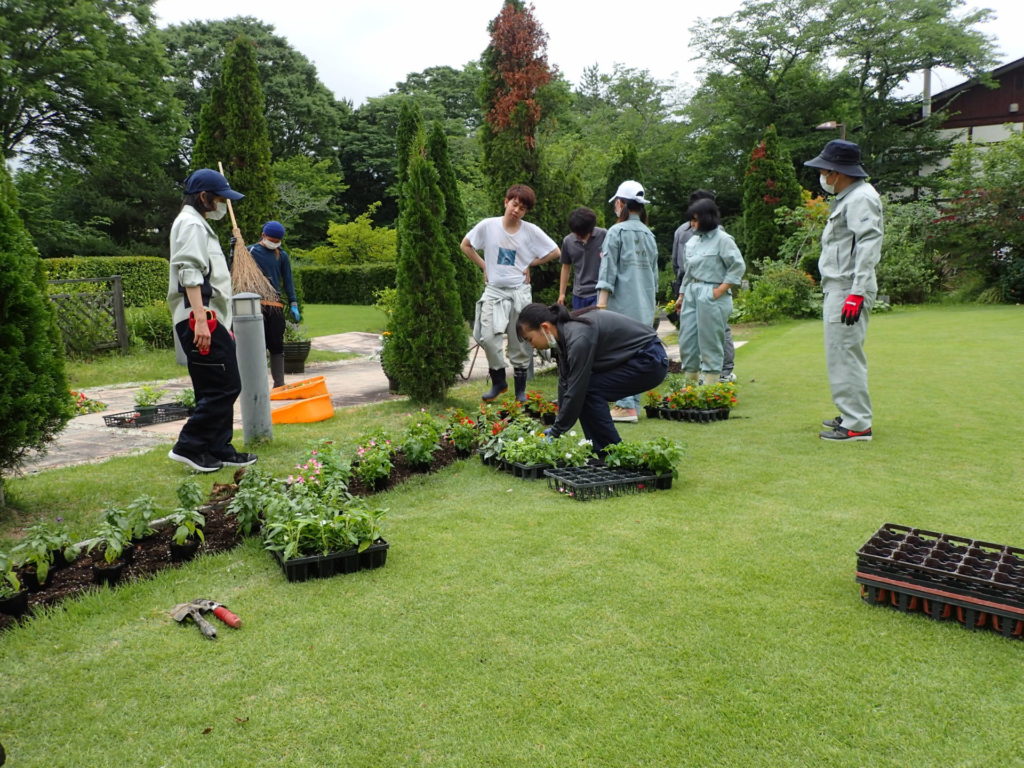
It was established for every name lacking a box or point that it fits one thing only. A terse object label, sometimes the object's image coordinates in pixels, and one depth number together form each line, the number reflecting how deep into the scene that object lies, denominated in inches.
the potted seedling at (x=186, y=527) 140.1
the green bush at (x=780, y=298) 631.2
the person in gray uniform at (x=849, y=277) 216.7
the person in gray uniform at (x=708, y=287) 284.4
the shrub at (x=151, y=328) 502.9
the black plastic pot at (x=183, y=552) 140.3
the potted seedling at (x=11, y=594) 117.5
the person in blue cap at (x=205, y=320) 195.8
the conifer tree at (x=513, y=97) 379.2
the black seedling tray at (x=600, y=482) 174.4
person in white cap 266.1
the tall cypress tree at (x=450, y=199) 431.2
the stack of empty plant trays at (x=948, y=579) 105.7
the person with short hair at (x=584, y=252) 286.7
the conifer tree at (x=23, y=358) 157.0
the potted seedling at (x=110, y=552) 130.0
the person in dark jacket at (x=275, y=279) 345.4
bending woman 189.6
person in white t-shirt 281.0
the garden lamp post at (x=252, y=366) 231.8
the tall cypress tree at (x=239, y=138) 476.4
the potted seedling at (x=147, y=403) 276.4
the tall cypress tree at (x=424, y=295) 284.0
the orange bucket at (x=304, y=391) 292.5
